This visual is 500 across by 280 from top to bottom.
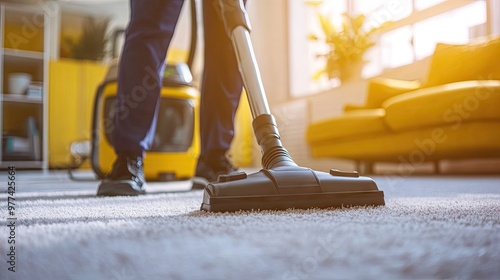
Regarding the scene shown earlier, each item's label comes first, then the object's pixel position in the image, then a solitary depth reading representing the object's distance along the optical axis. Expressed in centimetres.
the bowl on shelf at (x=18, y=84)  419
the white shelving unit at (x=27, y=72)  420
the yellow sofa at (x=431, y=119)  215
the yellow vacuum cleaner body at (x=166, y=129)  238
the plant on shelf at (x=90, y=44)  503
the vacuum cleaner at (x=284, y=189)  65
